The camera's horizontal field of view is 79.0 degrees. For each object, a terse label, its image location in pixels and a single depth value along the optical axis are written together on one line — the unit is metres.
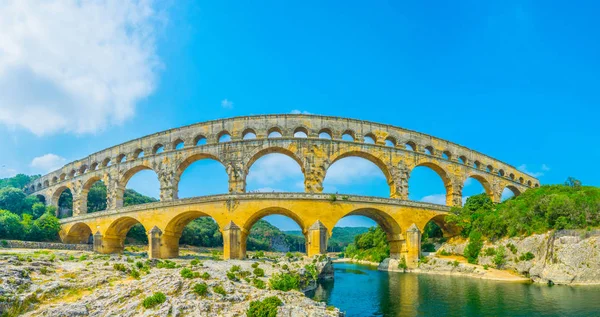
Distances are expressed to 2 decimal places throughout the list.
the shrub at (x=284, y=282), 17.84
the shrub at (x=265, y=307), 12.24
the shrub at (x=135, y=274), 17.91
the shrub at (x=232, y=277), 17.94
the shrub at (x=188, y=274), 15.55
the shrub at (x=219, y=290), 14.31
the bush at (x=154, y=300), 12.96
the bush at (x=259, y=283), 17.42
